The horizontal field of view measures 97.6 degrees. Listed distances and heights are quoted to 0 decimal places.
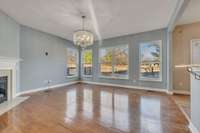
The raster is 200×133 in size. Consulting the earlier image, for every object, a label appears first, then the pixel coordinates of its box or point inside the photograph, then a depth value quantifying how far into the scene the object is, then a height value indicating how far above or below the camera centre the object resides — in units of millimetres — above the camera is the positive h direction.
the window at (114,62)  4690 +275
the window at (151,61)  3933 +266
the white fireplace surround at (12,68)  2679 -37
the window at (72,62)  5319 +288
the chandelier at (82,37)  2864 +969
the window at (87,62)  5650 +269
